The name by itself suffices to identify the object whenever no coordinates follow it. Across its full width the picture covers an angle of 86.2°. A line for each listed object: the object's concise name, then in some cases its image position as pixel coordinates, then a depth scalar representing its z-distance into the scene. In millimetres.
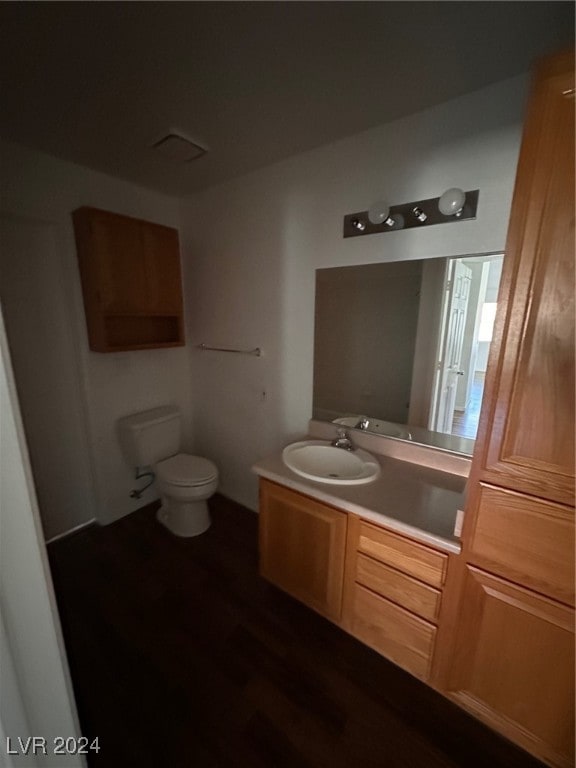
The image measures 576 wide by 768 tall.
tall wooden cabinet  811
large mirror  1395
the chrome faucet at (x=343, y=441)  1733
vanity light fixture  1292
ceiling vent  1573
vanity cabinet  1203
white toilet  2059
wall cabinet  1862
